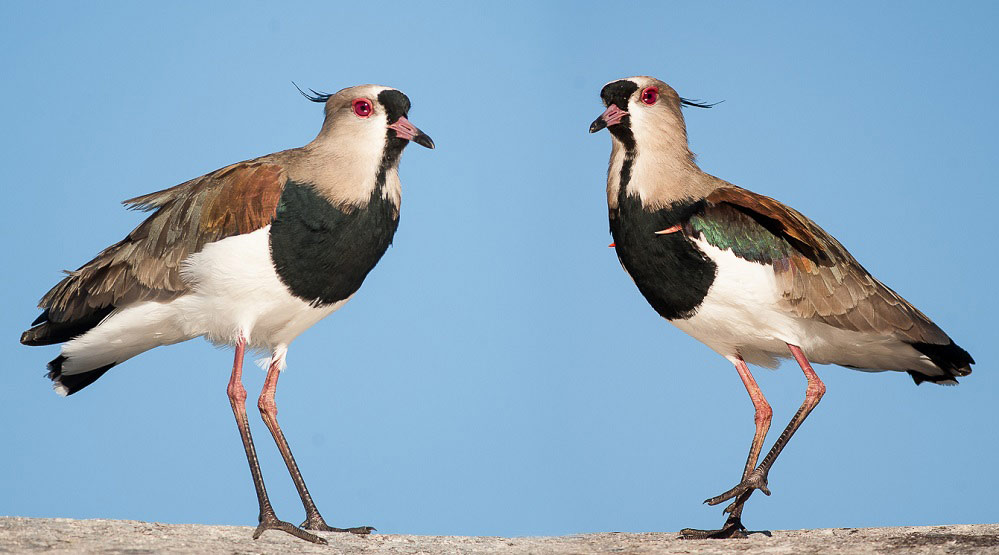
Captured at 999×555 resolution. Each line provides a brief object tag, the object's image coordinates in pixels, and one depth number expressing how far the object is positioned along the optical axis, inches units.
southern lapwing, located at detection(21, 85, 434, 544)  508.7
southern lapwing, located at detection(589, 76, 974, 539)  508.7
